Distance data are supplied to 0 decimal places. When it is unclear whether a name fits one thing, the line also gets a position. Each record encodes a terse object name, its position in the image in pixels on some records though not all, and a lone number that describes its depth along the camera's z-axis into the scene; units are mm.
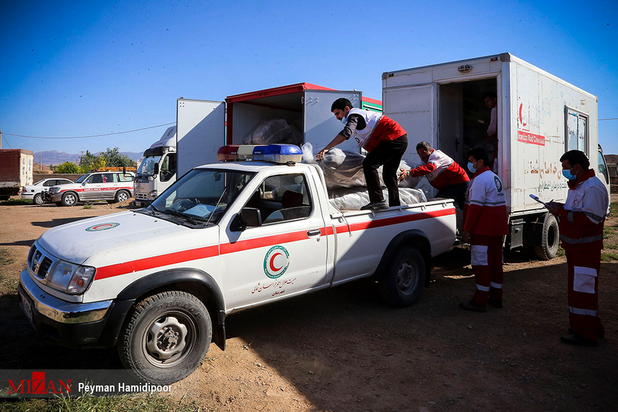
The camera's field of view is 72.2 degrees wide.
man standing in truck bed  5203
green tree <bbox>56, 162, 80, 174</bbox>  51750
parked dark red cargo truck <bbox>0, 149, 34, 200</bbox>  30016
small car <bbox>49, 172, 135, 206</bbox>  20094
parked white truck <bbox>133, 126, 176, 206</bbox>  14789
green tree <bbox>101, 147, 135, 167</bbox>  66000
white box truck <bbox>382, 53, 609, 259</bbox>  6465
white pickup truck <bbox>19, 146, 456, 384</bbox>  3008
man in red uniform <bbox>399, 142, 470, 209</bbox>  6273
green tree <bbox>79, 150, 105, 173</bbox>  60938
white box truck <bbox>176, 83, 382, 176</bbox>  8016
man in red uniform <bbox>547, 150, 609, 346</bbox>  4215
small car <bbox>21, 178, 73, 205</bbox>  21953
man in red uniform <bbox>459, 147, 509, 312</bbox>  5109
